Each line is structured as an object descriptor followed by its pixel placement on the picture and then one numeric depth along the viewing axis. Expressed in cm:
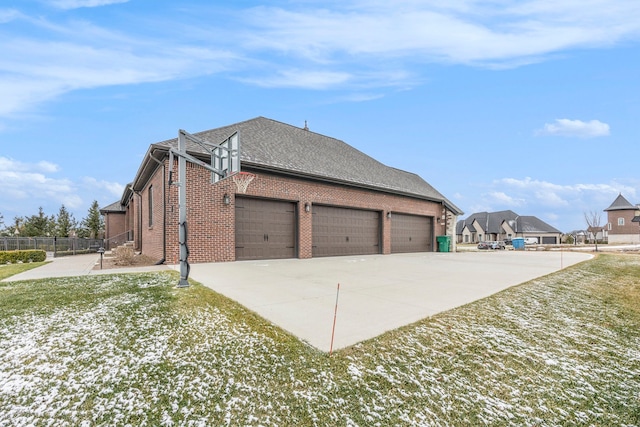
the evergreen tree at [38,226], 3022
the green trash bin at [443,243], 2094
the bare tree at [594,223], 4318
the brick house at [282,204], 1059
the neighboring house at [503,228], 5106
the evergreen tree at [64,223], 3231
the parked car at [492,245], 3522
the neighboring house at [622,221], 4679
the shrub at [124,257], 1034
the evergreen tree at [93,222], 3356
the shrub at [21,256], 1343
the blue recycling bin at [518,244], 2977
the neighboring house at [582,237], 5438
